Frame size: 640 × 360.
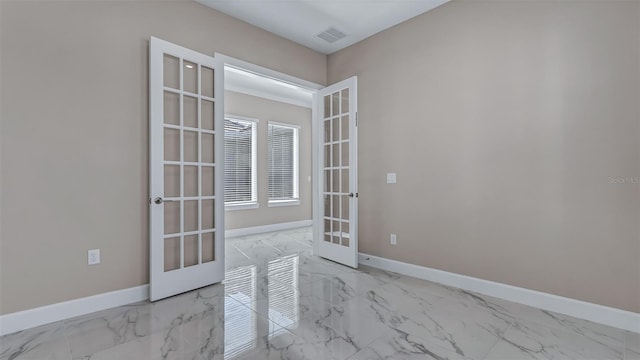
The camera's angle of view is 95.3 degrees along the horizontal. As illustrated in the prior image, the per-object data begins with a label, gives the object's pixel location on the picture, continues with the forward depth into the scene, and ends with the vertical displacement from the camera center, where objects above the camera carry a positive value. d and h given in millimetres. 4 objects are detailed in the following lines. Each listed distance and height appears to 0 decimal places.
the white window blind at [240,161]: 5707 +509
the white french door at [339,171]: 3629 +194
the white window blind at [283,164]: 6344 +495
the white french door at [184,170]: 2674 +167
